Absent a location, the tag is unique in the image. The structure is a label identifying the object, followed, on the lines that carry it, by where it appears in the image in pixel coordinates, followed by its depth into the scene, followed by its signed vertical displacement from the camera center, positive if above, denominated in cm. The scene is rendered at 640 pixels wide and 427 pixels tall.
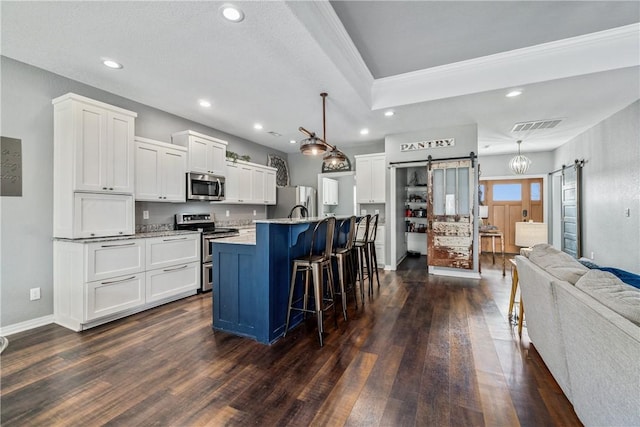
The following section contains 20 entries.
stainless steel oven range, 409 -26
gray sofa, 107 -61
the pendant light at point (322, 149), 320 +81
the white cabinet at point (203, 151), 425 +106
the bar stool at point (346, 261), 300 -60
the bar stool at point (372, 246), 428 -52
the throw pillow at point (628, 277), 222 -56
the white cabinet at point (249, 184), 517 +64
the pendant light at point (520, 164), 602 +112
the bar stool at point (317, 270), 251 -55
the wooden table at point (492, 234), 488 -36
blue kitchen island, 250 -63
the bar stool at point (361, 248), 385 -51
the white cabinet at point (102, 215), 288 +0
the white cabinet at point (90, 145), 286 +78
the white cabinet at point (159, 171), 362 +63
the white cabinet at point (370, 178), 573 +79
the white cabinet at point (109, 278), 280 -72
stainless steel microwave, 423 +46
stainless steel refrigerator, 630 +34
